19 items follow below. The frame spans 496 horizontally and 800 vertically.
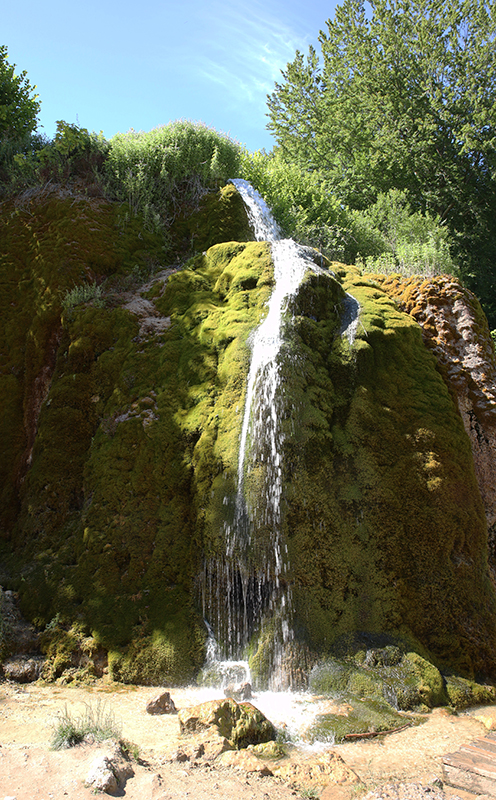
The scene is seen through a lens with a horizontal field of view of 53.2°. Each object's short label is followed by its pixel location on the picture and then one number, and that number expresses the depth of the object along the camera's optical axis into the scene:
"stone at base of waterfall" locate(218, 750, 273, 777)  3.53
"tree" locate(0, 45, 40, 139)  13.02
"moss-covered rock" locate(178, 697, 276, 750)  3.92
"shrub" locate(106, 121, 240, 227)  10.74
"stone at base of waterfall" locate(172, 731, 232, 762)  3.60
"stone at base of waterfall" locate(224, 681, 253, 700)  4.76
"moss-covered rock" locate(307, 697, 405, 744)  4.18
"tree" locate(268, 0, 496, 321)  17.16
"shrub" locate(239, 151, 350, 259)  12.20
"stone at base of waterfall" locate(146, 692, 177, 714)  4.43
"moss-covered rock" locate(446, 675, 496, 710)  4.93
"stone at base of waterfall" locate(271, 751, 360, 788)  3.47
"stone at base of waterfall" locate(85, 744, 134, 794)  3.02
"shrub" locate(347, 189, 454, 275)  10.82
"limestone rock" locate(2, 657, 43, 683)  5.04
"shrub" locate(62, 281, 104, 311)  8.03
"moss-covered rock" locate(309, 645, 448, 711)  4.75
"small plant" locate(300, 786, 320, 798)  3.32
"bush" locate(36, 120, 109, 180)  10.43
